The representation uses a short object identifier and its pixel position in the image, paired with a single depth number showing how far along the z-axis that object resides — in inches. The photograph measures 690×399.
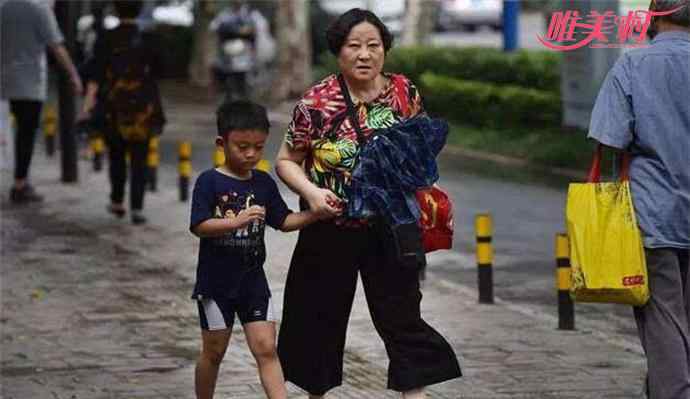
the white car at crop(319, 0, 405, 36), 1454.0
